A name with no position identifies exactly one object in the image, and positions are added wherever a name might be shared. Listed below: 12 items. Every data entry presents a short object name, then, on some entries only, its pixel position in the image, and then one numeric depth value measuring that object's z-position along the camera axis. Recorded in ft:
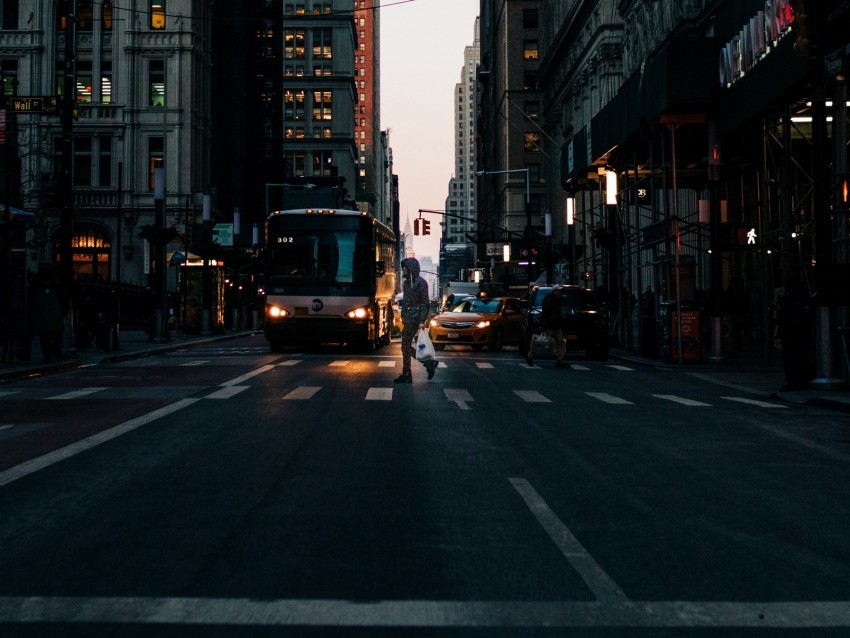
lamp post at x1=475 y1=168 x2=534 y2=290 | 197.41
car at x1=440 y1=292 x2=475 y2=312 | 148.25
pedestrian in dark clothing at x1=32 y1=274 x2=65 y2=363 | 78.02
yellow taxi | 107.76
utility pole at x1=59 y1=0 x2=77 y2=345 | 86.17
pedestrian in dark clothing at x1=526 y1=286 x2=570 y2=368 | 80.53
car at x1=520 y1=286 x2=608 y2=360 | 95.61
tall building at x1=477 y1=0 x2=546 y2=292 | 361.51
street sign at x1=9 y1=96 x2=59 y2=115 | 77.87
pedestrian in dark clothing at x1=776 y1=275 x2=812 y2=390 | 57.57
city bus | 95.20
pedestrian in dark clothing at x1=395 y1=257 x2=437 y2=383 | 62.23
